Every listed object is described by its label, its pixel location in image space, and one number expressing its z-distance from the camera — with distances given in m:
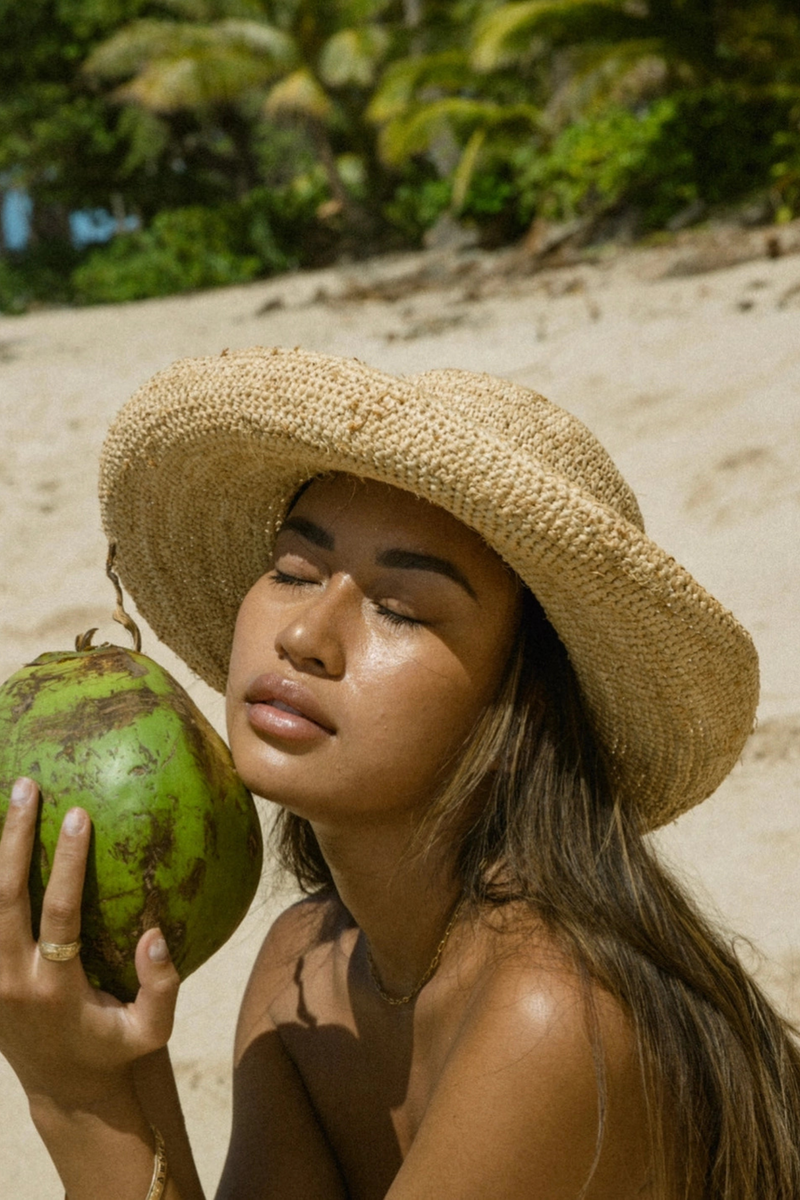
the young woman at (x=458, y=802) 1.47
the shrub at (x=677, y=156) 12.28
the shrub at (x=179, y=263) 19.20
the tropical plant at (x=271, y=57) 16.94
